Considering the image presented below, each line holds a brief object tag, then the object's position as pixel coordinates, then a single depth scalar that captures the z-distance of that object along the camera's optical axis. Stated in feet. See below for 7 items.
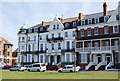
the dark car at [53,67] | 145.63
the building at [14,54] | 268.84
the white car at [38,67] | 131.83
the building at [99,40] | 142.61
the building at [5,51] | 247.31
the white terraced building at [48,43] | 170.72
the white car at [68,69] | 121.30
